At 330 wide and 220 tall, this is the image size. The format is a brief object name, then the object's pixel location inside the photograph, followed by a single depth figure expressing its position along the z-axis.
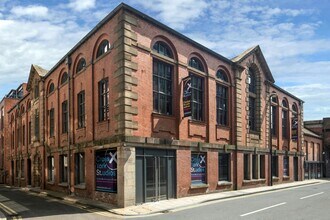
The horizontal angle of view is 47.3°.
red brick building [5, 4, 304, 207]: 18.59
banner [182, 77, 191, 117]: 21.19
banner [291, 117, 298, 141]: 39.00
